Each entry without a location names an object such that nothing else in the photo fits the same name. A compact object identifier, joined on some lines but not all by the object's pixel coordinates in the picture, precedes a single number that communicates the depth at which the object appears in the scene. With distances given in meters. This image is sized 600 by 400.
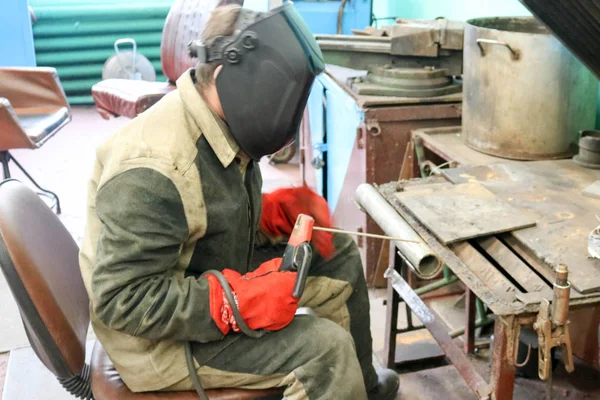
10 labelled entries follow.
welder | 1.33
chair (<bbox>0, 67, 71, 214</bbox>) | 3.53
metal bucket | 1.90
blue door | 2.71
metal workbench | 1.32
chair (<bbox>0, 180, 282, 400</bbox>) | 1.34
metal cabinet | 2.49
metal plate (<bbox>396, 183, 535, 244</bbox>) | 1.49
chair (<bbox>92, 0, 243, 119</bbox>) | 3.67
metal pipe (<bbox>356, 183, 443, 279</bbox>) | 1.43
